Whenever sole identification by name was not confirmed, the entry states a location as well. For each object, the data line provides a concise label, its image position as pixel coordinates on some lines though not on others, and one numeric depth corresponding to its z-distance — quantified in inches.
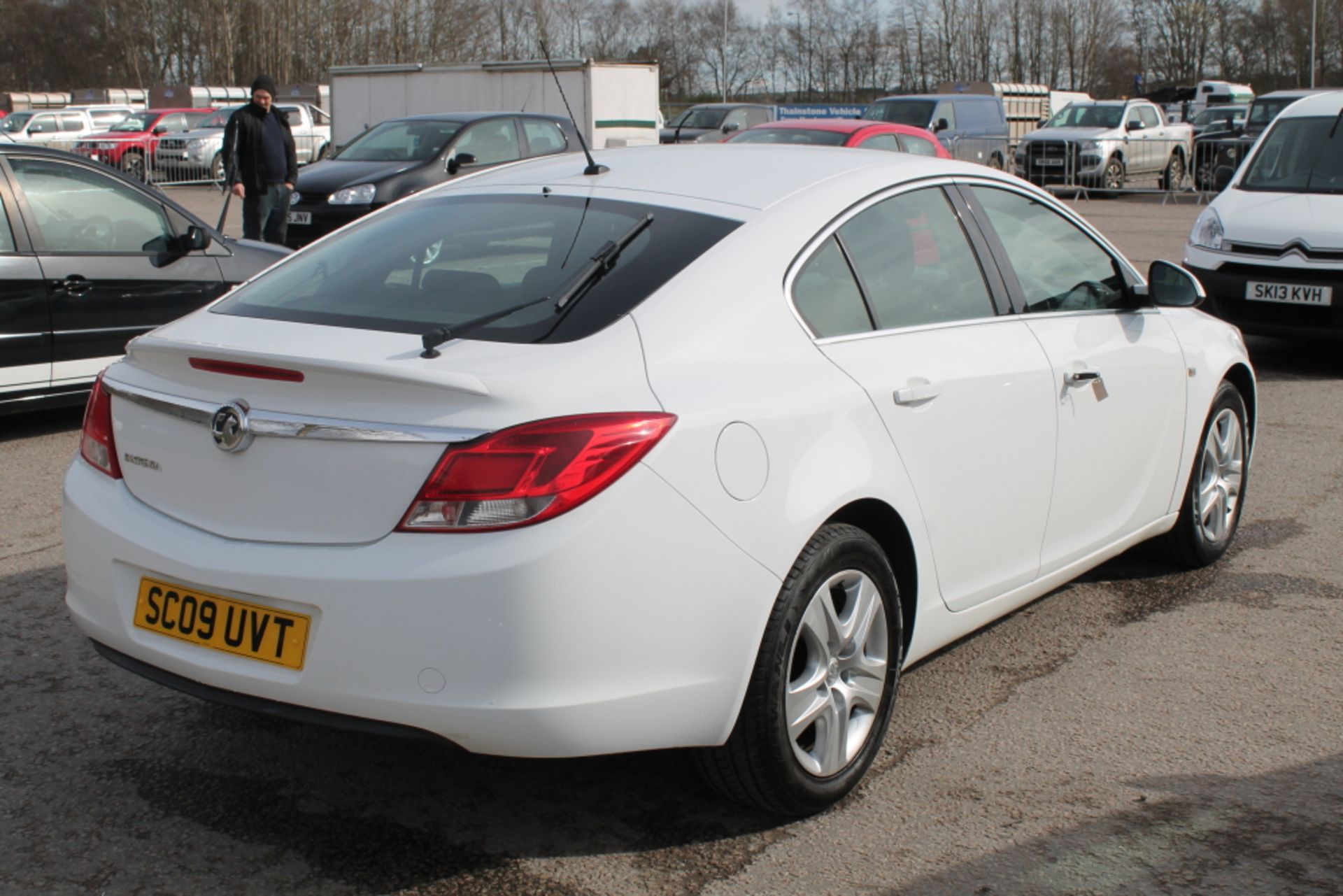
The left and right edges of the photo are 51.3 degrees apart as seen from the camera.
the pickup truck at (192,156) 1272.1
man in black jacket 503.8
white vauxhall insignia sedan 105.7
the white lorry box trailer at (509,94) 1011.9
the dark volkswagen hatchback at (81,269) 276.5
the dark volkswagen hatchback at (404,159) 591.2
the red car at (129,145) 1277.1
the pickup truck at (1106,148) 1068.5
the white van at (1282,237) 359.9
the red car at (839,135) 538.3
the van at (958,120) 995.9
